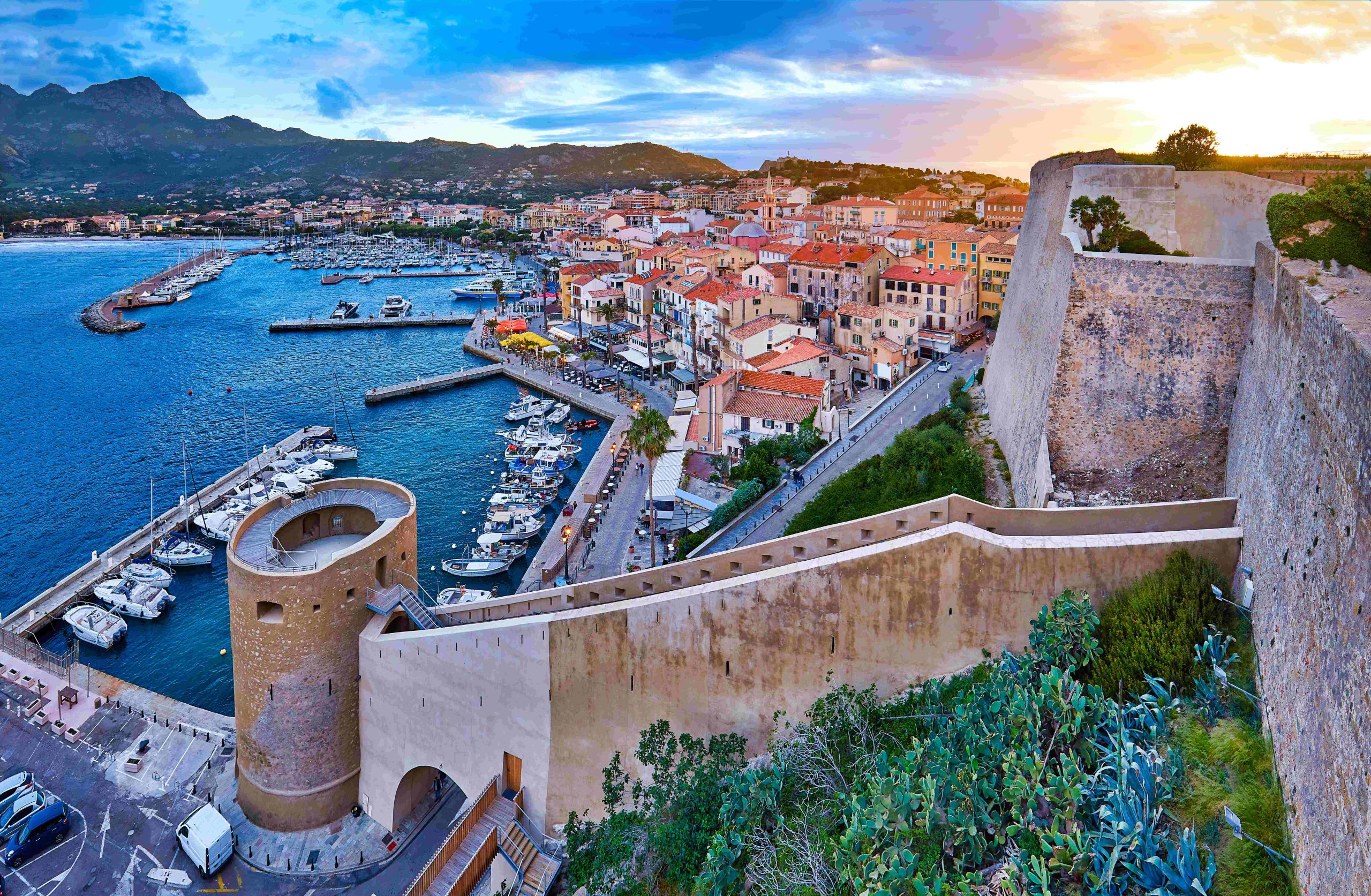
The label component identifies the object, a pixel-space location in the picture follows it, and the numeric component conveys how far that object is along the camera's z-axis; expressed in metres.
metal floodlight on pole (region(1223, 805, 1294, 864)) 7.89
